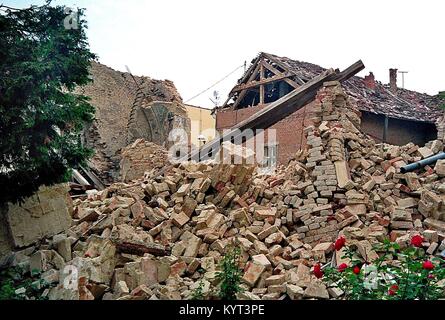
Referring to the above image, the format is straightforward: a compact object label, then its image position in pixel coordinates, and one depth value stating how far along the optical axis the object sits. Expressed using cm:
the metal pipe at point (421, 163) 660
